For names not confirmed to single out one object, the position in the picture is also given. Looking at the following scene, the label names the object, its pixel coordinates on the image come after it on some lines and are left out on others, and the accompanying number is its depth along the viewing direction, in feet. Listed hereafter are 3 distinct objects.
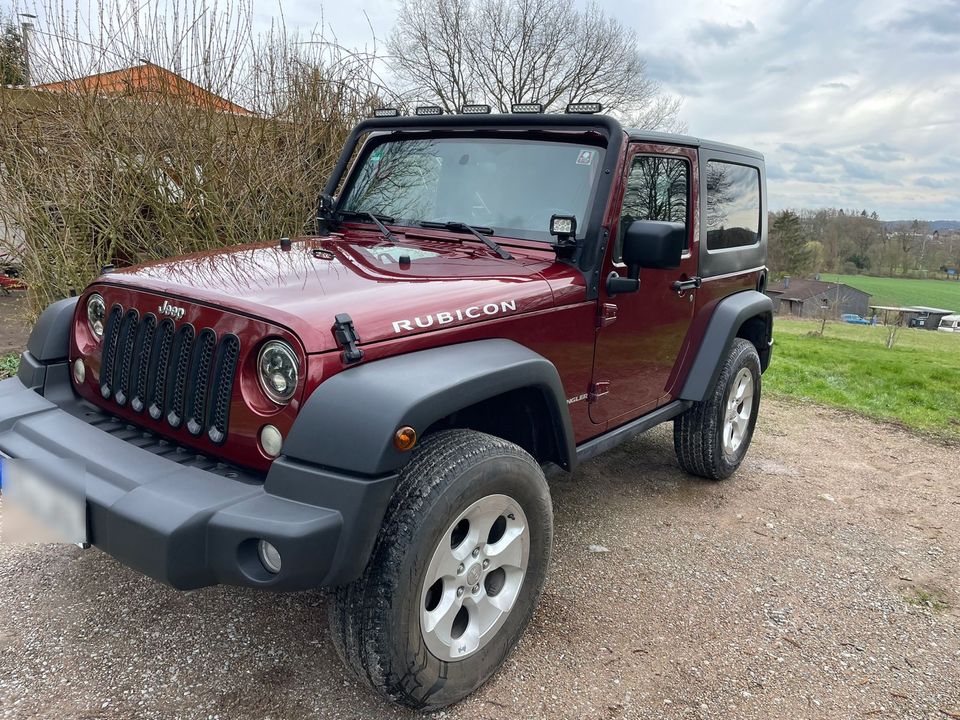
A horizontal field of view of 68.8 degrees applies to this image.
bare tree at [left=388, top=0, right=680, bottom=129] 86.28
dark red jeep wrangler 6.26
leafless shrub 19.21
